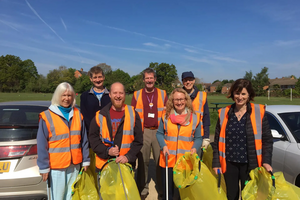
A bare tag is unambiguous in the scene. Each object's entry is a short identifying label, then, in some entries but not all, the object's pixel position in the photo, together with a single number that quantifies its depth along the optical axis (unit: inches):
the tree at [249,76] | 2635.3
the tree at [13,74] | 2684.5
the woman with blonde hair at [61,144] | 91.1
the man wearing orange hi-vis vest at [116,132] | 100.0
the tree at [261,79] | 2527.1
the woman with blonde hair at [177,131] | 105.7
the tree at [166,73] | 2519.7
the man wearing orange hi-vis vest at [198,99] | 127.9
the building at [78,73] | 4114.2
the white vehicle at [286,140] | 121.4
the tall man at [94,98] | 126.7
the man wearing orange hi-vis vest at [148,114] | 137.6
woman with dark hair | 93.8
